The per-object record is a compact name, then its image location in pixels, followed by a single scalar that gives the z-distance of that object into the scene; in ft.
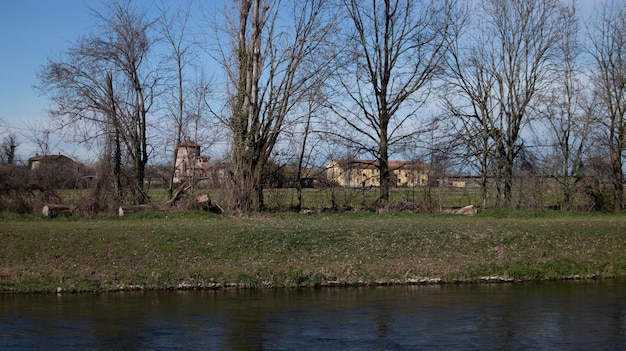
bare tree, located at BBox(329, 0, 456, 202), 102.73
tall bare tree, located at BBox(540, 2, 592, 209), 105.19
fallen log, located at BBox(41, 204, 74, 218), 79.86
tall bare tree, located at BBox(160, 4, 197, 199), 102.89
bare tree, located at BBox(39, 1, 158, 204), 96.84
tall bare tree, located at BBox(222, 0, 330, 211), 92.17
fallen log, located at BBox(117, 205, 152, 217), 82.69
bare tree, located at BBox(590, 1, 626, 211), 104.99
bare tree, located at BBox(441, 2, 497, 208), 104.88
